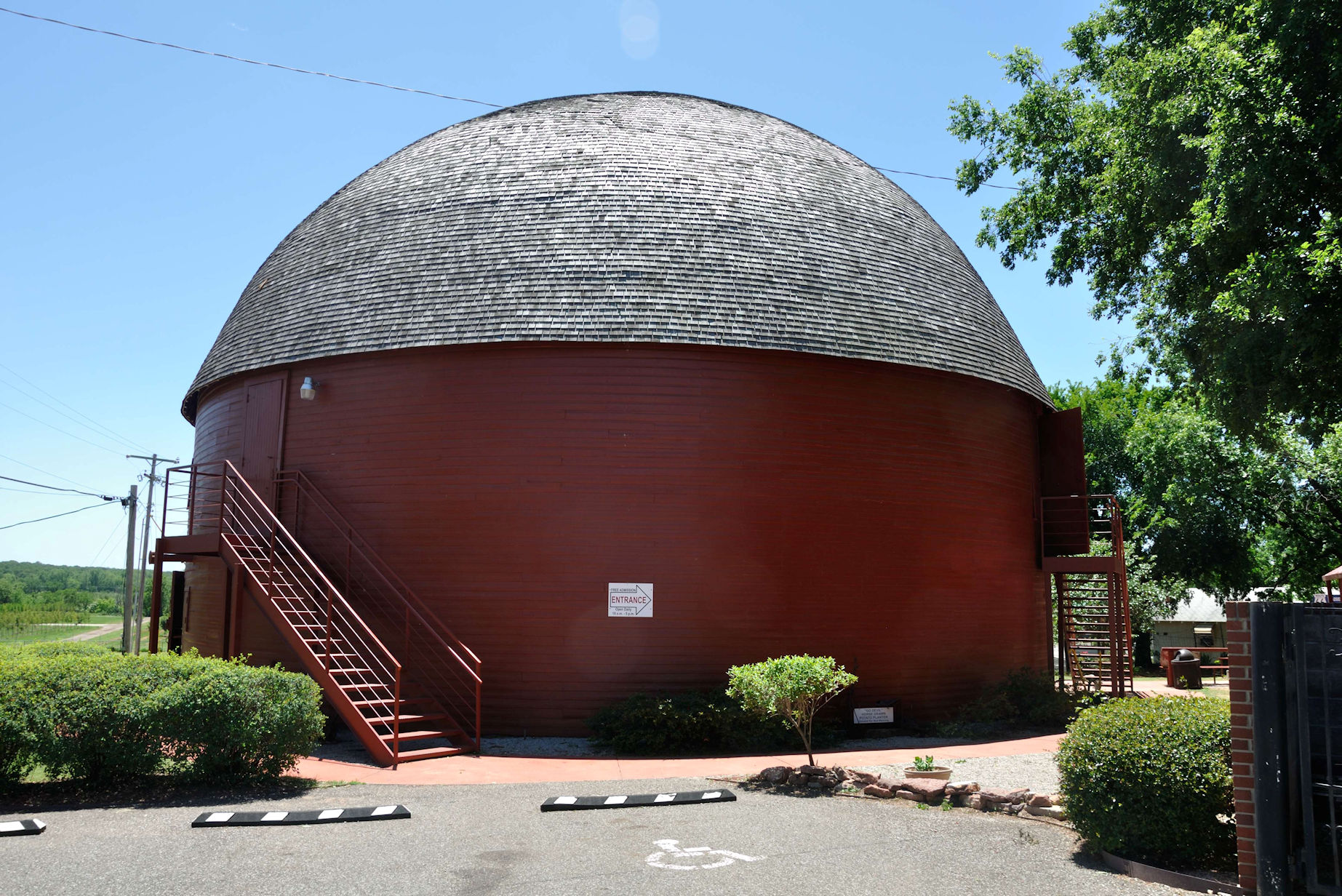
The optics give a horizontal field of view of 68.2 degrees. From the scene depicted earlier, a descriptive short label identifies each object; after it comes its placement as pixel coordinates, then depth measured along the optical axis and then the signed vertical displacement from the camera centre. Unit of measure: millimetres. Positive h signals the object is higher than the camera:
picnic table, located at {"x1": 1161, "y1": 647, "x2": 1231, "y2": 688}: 22188 -2125
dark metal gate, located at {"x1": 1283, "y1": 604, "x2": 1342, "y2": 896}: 5703 -882
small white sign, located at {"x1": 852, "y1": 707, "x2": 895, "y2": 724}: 13273 -1959
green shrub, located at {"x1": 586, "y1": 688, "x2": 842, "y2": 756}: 11859 -1953
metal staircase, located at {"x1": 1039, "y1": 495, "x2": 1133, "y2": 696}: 16188 -445
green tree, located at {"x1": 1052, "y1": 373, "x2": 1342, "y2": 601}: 28562 +1981
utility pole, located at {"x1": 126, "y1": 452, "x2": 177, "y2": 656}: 40500 +2210
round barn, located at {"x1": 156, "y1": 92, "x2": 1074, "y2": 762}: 12992 +1527
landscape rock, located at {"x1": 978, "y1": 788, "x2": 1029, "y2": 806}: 8391 -1902
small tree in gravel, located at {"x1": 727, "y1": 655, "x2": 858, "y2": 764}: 10227 -1209
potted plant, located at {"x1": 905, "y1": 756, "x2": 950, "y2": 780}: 9562 -1944
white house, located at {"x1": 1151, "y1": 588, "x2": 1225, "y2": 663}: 38375 -2087
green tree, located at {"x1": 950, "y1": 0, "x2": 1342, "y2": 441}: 9297 +4091
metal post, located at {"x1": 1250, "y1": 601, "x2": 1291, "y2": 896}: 5785 -1025
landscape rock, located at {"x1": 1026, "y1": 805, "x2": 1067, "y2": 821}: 8062 -1974
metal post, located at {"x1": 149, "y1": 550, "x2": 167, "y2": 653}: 14523 -689
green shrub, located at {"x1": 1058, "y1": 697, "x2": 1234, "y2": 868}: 6559 -1427
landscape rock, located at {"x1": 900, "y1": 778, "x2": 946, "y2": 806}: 8789 -1950
